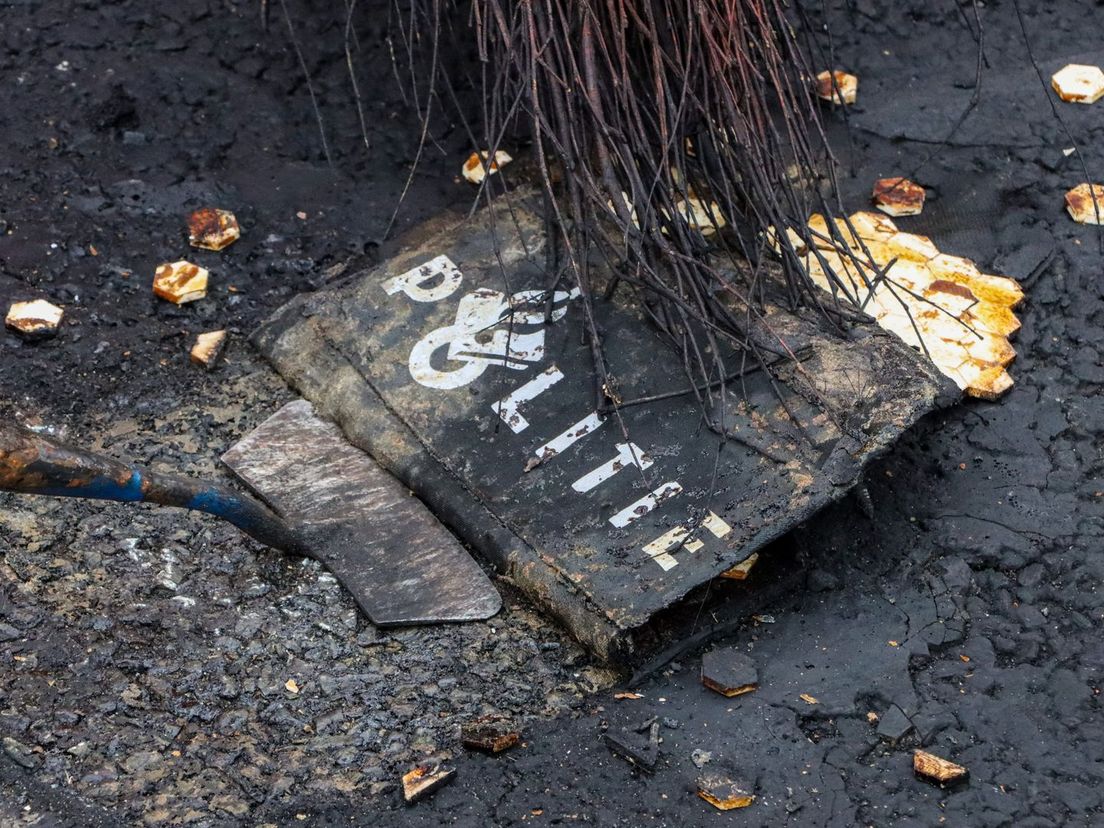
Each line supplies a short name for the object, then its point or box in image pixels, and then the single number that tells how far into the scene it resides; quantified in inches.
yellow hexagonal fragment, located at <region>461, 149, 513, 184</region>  162.9
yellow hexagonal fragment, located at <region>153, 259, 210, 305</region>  146.6
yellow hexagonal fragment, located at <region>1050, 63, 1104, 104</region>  166.2
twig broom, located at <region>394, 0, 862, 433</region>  123.0
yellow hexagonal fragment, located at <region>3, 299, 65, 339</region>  139.1
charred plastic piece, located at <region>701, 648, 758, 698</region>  108.6
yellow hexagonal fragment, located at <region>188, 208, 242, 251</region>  152.6
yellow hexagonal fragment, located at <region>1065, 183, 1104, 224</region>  151.1
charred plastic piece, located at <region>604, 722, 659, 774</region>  102.0
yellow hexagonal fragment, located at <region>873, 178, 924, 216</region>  154.9
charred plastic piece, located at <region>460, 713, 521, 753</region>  102.7
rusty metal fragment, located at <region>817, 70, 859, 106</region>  169.8
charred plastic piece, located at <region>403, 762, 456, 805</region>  99.1
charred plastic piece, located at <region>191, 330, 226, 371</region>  140.9
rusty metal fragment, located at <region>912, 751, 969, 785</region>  100.0
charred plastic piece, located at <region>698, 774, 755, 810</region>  99.3
